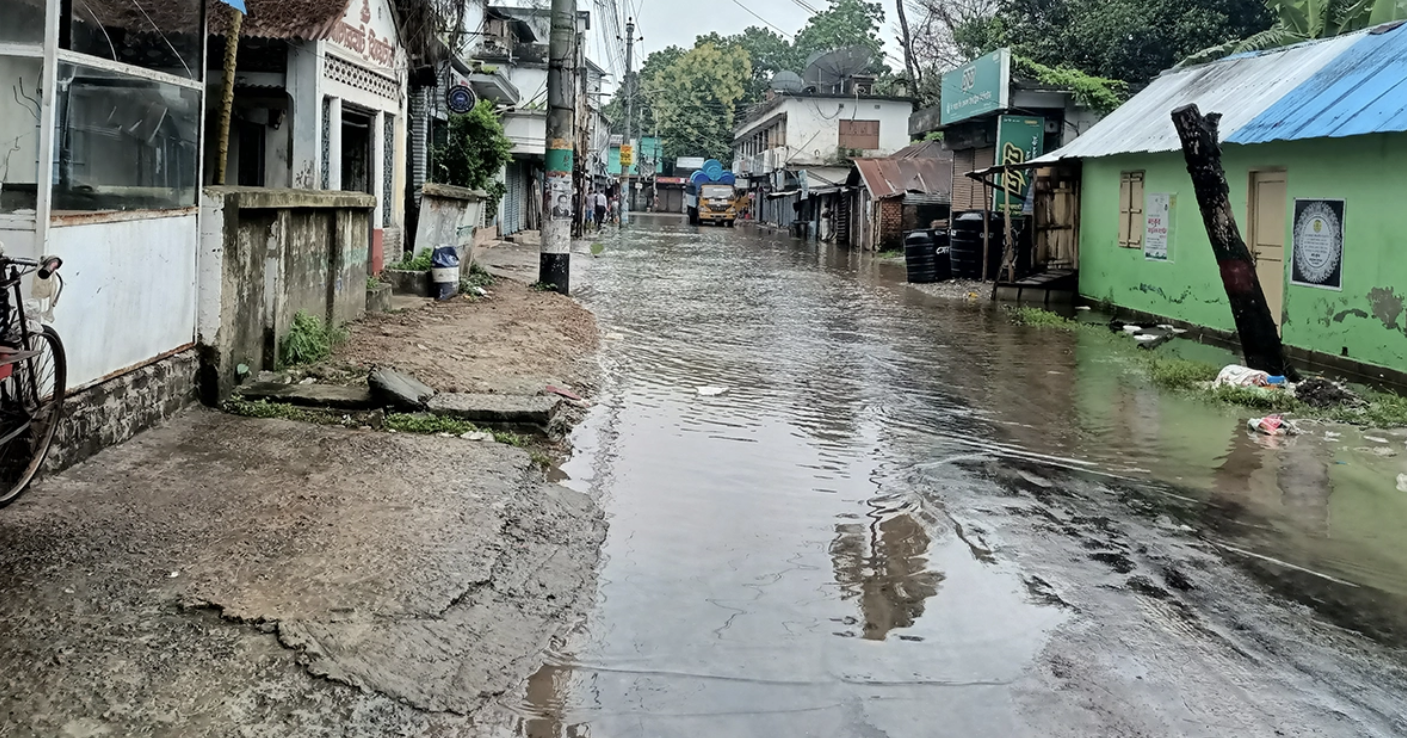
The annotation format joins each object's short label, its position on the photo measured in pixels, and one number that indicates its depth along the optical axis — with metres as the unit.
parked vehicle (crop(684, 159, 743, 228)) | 63.78
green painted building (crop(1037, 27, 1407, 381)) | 11.22
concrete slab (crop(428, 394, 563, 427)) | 7.67
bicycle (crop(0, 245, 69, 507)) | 5.02
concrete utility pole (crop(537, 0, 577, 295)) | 16.73
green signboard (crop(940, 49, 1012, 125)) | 24.94
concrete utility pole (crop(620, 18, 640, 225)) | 47.69
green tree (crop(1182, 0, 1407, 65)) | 18.47
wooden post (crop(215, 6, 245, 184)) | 8.97
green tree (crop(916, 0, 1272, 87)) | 26.25
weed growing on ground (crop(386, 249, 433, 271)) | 15.11
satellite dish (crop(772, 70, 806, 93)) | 66.62
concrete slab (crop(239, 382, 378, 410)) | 7.60
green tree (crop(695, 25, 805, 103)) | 97.28
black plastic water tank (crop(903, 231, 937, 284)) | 23.58
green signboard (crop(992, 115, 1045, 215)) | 25.36
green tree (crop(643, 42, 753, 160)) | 88.88
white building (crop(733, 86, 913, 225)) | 58.12
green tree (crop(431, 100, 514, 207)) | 20.41
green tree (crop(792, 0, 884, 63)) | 95.61
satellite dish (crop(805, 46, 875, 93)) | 62.72
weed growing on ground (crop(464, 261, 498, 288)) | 16.97
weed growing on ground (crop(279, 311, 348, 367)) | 8.61
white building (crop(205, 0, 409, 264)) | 12.72
